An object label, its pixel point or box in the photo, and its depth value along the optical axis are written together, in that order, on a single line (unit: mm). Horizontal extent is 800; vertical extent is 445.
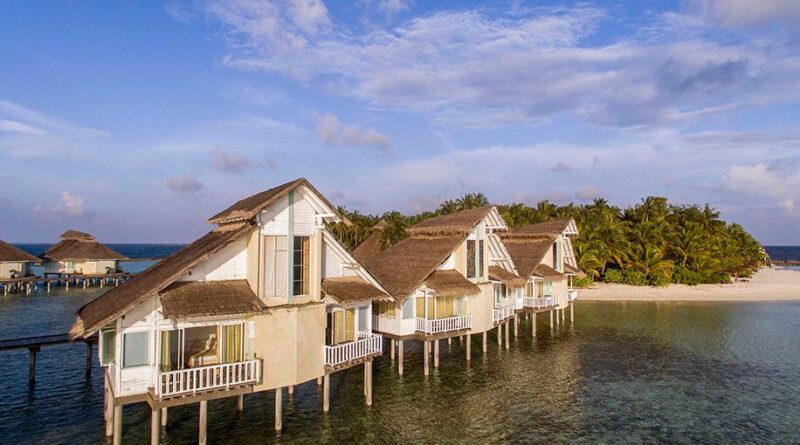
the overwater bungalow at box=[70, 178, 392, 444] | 15555
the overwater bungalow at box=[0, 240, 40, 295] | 58409
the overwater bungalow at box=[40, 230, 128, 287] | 67812
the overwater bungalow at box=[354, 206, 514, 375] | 26750
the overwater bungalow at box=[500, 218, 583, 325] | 37031
